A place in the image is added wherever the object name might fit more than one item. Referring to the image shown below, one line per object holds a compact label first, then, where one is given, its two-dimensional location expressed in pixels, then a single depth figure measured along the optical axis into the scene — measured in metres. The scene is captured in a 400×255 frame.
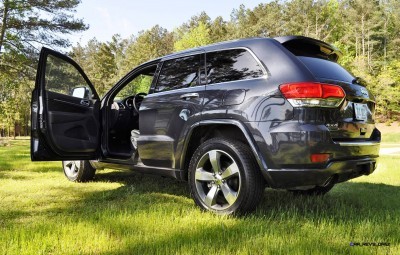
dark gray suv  2.96
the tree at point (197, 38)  46.28
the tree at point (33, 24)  16.62
